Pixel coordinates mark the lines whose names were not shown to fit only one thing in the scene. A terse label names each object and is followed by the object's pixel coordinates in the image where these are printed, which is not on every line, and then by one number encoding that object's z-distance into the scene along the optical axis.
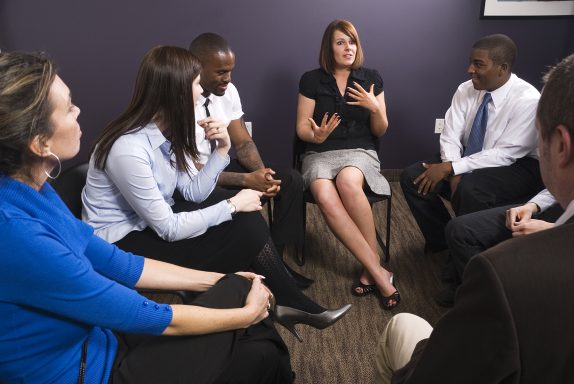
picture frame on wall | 3.05
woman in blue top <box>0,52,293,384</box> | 0.93
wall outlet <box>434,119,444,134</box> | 3.37
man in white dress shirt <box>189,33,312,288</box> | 2.25
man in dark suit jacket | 0.66
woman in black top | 2.34
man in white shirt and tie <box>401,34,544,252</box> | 2.25
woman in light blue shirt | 1.63
